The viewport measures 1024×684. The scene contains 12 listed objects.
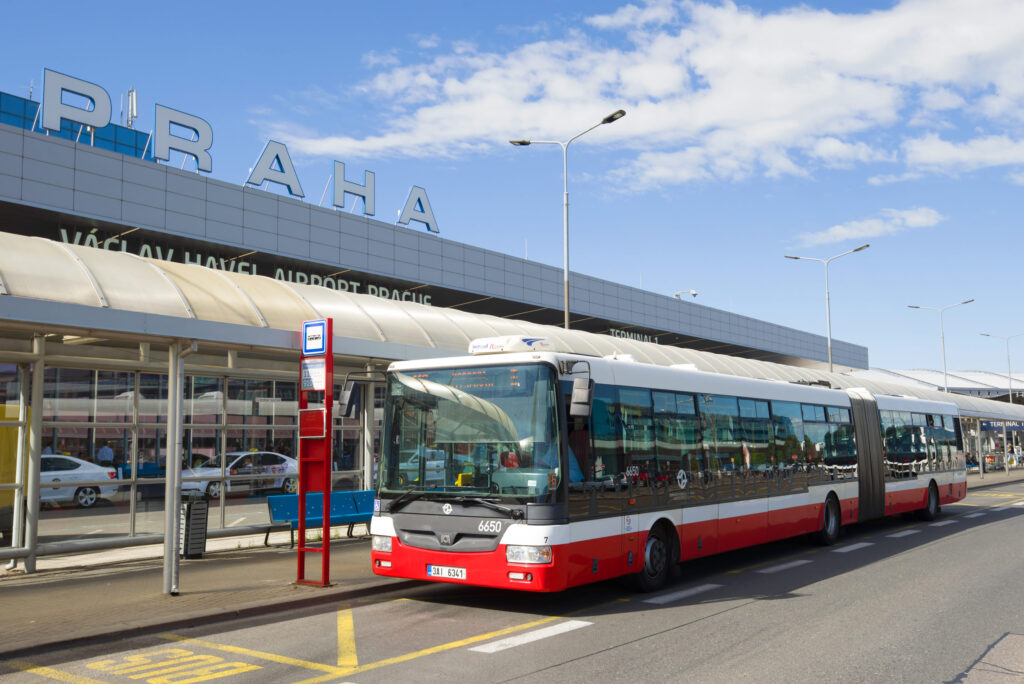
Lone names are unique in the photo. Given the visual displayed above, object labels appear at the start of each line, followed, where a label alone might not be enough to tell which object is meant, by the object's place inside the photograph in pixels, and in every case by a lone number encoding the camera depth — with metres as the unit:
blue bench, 14.46
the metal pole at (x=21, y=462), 12.36
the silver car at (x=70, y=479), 12.94
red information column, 10.73
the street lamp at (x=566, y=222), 21.21
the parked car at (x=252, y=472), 15.84
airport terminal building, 11.49
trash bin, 13.26
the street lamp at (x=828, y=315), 37.61
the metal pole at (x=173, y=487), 10.21
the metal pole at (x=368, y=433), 16.92
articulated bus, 9.02
